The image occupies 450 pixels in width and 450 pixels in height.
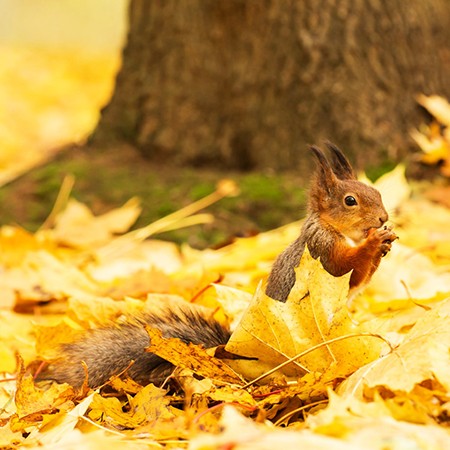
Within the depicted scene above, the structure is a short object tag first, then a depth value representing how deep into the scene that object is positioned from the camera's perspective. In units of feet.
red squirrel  11.98
